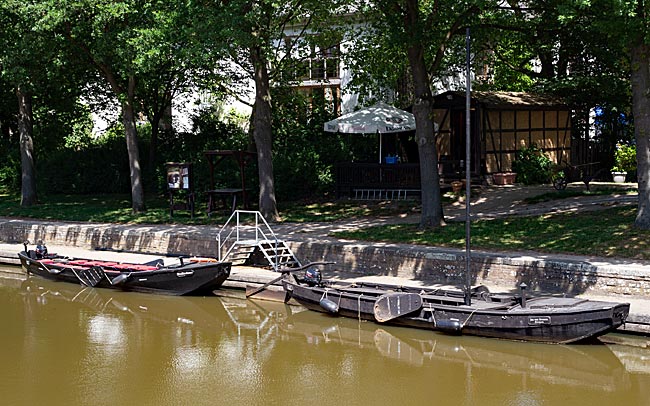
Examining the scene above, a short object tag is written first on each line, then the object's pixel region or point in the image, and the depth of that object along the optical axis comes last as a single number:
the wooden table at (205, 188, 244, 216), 25.61
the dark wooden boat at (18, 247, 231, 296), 19.14
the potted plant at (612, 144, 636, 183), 28.81
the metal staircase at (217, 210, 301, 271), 19.89
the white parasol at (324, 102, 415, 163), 27.25
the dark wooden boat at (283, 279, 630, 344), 13.95
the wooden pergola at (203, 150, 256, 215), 25.61
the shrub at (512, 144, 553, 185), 29.08
